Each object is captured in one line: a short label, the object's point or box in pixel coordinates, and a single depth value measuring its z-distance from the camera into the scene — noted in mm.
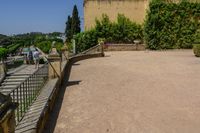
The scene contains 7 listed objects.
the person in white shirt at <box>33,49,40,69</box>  10956
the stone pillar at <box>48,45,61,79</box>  5845
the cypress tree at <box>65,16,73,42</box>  39024
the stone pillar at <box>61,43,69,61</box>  9095
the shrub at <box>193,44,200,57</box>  11281
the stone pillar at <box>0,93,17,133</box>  1961
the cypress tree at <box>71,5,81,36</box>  33915
